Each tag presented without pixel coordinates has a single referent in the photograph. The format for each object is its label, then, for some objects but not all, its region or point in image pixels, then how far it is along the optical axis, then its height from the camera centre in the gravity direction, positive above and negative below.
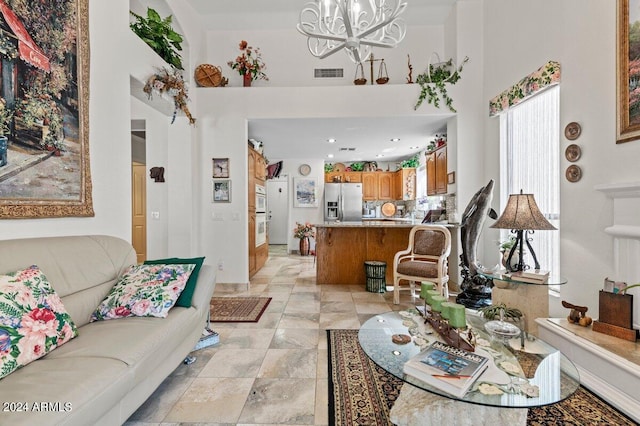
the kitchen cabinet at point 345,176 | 7.30 +0.82
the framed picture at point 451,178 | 3.88 +0.42
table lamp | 2.13 -0.09
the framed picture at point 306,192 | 7.23 +0.41
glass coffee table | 1.07 -0.72
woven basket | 3.85 +1.82
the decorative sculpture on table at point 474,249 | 2.84 -0.44
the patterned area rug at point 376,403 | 1.49 -1.13
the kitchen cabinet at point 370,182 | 7.34 +0.67
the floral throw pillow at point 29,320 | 1.15 -0.50
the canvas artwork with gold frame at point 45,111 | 1.59 +0.62
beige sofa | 1.00 -0.65
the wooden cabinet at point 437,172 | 4.20 +0.57
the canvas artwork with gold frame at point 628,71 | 1.82 +0.90
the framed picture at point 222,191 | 3.98 +0.24
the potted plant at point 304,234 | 6.89 -0.65
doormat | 2.91 -1.14
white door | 8.41 +0.06
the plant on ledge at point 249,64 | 4.02 +2.09
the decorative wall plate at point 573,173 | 2.24 +0.27
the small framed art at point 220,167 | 3.98 +0.57
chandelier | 1.98 +1.37
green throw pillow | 1.89 -0.50
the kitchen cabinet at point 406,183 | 6.60 +0.58
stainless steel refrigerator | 6.92 +0.19
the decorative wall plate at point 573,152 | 2.24 +0.44
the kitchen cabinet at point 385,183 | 7.35 +0.64
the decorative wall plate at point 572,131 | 2.24 +0.62
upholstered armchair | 3.26 -0.64
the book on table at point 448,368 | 1.10 -0.68
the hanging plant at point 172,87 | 2.89 +1.33
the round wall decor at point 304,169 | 7.22 +0.99
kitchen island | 4.28 -0.63
